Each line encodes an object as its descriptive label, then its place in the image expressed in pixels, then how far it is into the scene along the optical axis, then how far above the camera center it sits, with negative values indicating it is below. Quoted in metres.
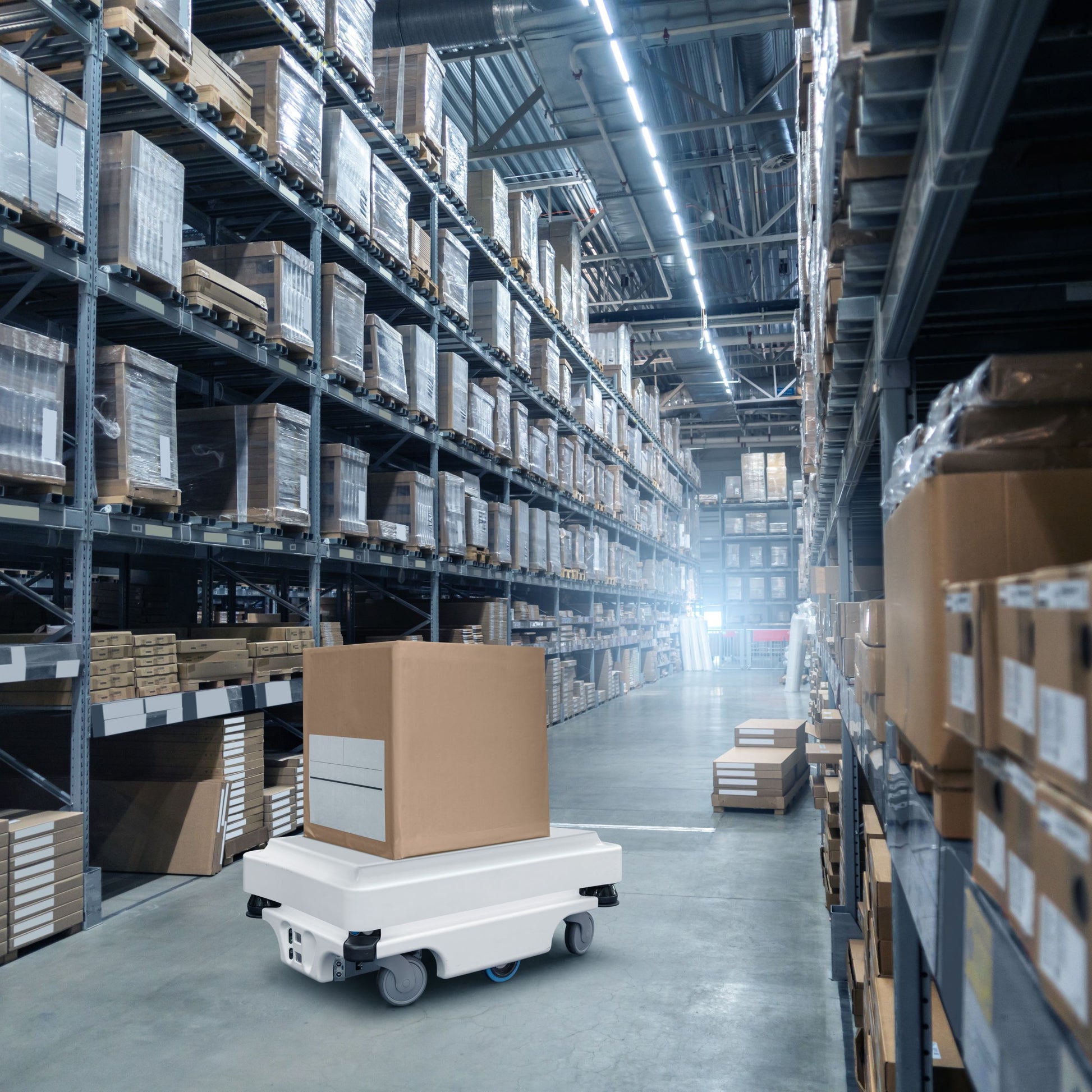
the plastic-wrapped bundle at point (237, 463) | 5.98 +0.95
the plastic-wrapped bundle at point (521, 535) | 10.77 +0.88
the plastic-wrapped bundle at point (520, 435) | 10.59 +1.96
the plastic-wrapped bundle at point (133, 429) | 4.82 +0.95
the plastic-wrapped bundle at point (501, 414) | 10.02 +2.08
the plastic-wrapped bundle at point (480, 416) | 9.29 +1.93
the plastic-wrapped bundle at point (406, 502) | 8.05 +0.95
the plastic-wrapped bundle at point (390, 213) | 7.42 +3.15
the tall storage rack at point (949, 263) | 1.06 +0.72
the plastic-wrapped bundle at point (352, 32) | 6.77 +4.15
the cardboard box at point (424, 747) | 3.44 -0.49
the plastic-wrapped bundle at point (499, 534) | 10.09 +0.83
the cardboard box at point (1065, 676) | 0.68 -0.05
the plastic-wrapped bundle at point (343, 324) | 6.79 +2.07
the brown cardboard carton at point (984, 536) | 1.22 +0.09
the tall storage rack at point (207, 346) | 4.44 +1.68
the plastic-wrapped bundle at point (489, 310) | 10.02 +3.13
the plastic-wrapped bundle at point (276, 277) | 6.14 +2.16
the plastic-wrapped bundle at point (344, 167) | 6.79 +3.18
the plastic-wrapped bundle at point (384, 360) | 7.29 +1.95
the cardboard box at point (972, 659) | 0.97 -0.05
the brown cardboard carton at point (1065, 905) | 0.70 -0.23
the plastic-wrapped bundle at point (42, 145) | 4.10 +2.08
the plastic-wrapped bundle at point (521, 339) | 10.77 +3.08
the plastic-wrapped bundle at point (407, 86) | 8.01 +4.37
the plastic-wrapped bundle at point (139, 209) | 4.84 +2.08
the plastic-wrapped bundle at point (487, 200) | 9.96 +4.25
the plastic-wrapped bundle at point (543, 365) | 11.99 +3.07
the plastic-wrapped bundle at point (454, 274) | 8.78 +3.15
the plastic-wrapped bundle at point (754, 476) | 25.70 +3.59
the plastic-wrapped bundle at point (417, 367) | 8.02 +2.05
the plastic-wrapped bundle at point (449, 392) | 8.67 +1.99
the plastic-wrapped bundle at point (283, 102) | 6.05 +3.26
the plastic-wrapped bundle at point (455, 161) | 8.71 +4.16
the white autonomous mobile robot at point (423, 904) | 3.23 -1.03
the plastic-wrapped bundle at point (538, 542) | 11.42 +0.86
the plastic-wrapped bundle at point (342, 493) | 6.89 +0.87
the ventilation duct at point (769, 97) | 10.10 +5.77
